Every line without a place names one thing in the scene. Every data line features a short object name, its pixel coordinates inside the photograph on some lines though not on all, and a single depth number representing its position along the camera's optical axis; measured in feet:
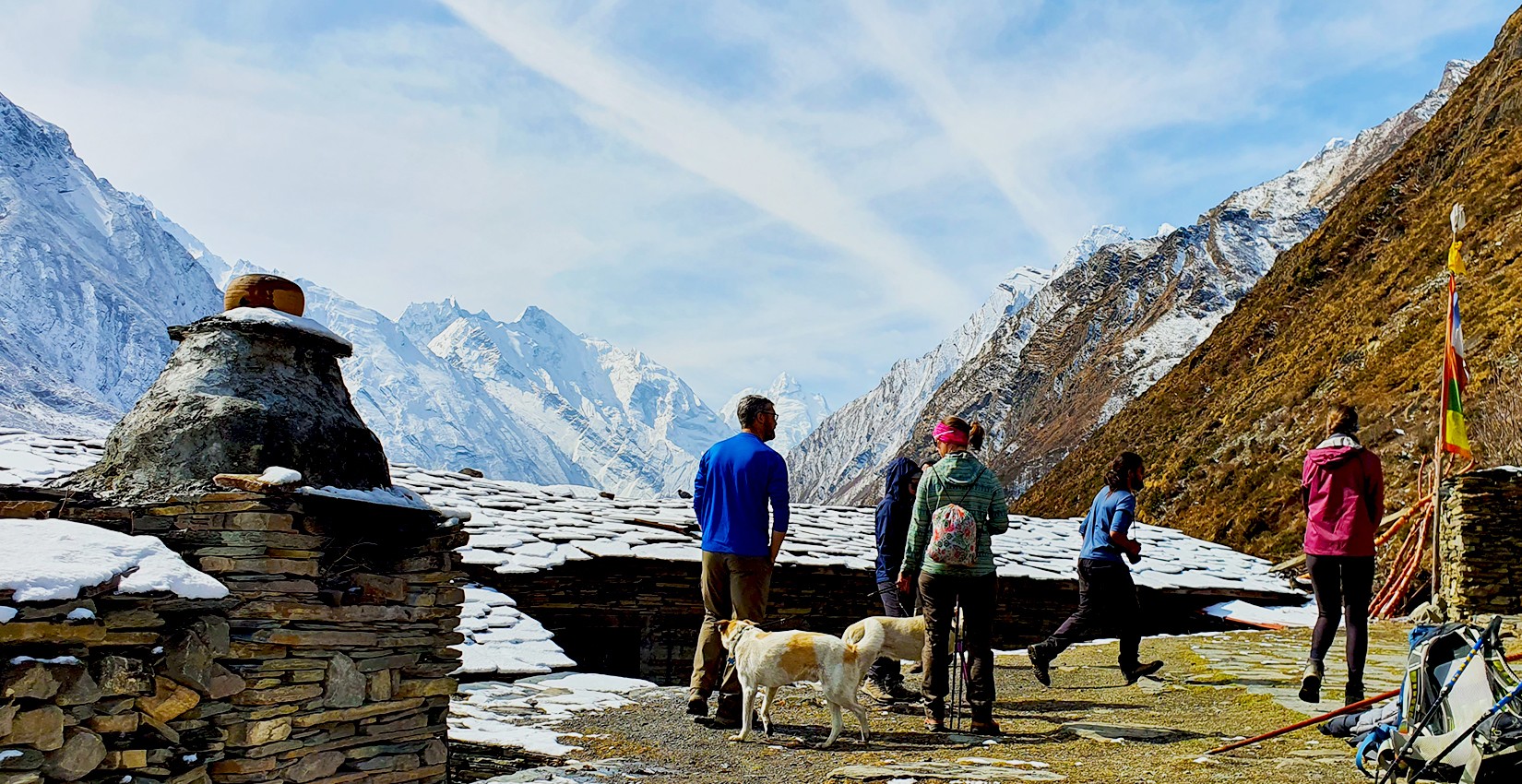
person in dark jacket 27.27
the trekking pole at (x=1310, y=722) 17.93
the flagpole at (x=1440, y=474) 34.63
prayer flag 34.63
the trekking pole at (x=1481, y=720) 13.23
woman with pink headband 21.61
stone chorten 17.60
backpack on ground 13.21
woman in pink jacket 21.45
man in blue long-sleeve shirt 22.44
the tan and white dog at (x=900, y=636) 24.08
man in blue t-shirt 26.45
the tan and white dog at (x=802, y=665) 20.59
